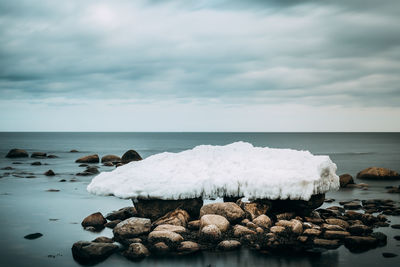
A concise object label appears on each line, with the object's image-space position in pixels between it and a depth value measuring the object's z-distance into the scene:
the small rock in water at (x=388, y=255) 12.38
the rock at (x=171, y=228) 13.64
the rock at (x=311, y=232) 13.79
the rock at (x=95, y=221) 16.09
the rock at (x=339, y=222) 14.76
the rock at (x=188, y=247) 12.37
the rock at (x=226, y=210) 14.54
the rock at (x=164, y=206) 15.59
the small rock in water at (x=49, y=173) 36.61
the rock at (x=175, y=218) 14.40
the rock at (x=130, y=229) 13.83
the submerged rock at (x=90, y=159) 48.69
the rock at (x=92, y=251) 12.41
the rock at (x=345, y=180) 27.75
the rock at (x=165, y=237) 12.84
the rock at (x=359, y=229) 14.28
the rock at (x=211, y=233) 13.04
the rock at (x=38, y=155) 59.27
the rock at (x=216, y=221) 13.61
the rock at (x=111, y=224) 15.84
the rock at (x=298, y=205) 15.32
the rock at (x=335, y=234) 13.61
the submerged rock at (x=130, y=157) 44.31
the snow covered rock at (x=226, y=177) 14.72
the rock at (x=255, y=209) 15.03
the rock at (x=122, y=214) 17.30
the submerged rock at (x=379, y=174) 31.75
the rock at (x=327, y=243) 12.93
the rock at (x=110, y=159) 48.75
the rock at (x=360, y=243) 12.98
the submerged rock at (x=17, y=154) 58.47
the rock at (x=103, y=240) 13.39
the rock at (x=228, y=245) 12.55
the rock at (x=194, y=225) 14.41
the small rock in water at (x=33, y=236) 15.40
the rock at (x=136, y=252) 12.21
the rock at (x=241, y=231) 13.47
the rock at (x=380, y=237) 13.43
